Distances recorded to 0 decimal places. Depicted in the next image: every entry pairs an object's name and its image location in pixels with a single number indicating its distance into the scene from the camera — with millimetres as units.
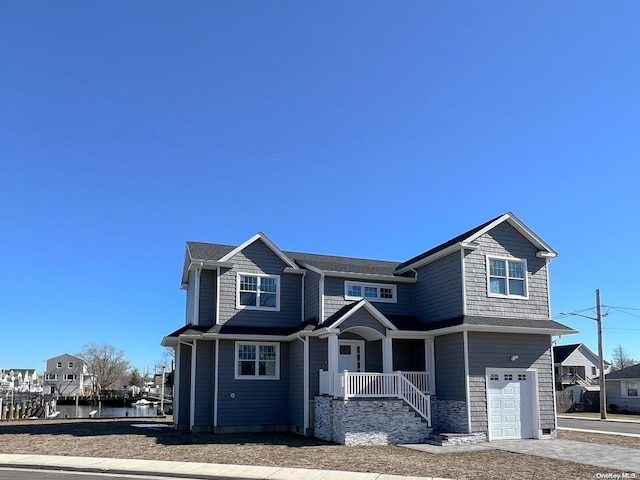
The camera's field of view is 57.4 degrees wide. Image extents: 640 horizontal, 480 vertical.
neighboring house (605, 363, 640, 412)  42594
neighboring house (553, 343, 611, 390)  58906
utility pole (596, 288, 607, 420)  34375
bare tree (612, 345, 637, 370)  109450
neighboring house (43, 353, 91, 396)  97750
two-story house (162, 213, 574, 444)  19578
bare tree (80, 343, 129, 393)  94375
